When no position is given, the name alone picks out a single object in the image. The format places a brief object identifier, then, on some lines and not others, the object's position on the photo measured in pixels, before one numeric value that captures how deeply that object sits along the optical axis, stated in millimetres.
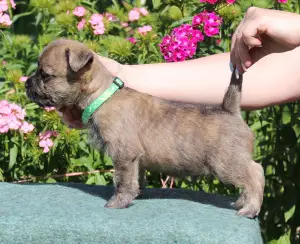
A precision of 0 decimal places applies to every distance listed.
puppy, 3367
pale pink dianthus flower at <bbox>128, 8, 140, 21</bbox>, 5309
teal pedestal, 3068
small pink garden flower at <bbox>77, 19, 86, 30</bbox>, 5016
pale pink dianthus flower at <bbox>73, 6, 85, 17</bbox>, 5047
